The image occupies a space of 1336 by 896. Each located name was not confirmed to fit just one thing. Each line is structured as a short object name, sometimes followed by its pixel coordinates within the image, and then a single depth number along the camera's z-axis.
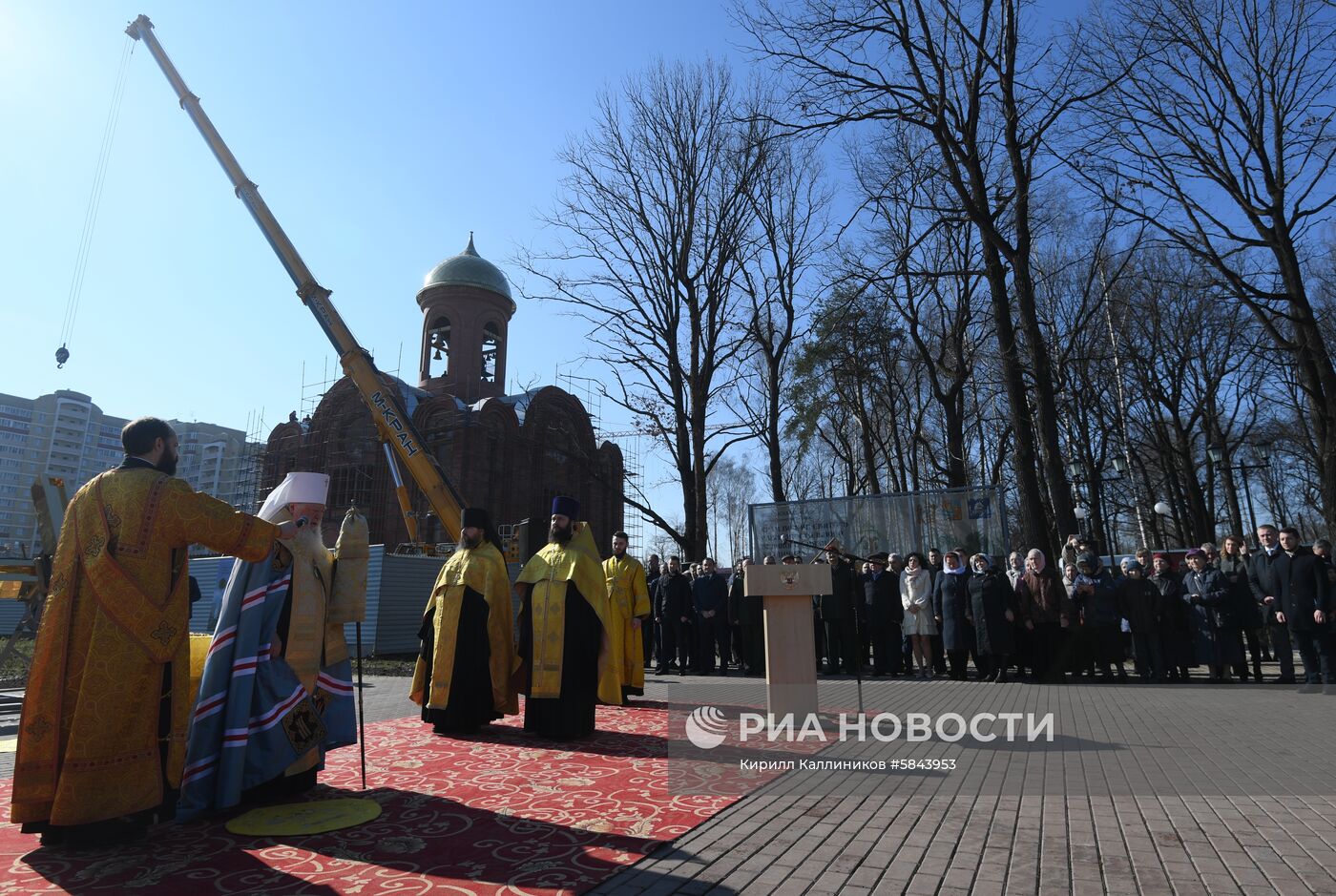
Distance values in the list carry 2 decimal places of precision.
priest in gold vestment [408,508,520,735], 6.40
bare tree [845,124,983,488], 20.08
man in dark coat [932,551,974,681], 10.48
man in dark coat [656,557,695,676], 12.19
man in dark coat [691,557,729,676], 12.06
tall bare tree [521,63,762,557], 17.23
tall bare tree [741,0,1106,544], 12.28
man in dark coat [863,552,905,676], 11.31
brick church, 30.02
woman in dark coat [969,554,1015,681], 10.16
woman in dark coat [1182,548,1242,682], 9.67
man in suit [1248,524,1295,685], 9.02
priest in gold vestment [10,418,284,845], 3.48
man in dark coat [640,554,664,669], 12.39
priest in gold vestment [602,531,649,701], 8.67
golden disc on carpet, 3.81
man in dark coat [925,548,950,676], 11.30
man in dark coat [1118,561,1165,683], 10.13
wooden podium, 6.47
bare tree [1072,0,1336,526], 12.91
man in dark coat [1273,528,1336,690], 8.45
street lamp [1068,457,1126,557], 20.74
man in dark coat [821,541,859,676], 11.41
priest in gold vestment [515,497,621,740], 6.30
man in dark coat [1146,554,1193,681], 10.12
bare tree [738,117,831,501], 18.75
